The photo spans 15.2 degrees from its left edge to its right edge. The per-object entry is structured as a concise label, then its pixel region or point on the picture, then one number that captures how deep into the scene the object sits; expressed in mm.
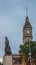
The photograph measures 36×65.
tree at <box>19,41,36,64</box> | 32570
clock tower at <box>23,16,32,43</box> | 54005
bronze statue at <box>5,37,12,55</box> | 26796
